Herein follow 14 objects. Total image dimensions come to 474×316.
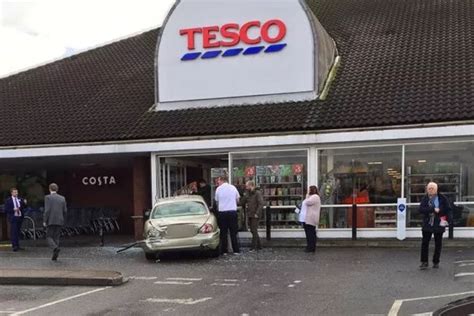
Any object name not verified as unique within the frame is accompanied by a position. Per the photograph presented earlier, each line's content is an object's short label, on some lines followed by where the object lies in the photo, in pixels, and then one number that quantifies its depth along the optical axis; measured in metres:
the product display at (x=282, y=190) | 14.73
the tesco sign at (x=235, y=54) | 15.33
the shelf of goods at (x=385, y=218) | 13.90
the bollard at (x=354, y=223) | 13.84
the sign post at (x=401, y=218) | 13.21
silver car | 11.63
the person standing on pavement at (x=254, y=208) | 12.96
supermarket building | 13.66
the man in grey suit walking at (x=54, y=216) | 12.24
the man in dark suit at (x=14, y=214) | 14.70
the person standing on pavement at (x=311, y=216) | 12.32
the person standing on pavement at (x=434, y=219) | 9.66
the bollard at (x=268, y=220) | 14.52
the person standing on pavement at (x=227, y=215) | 12.45
